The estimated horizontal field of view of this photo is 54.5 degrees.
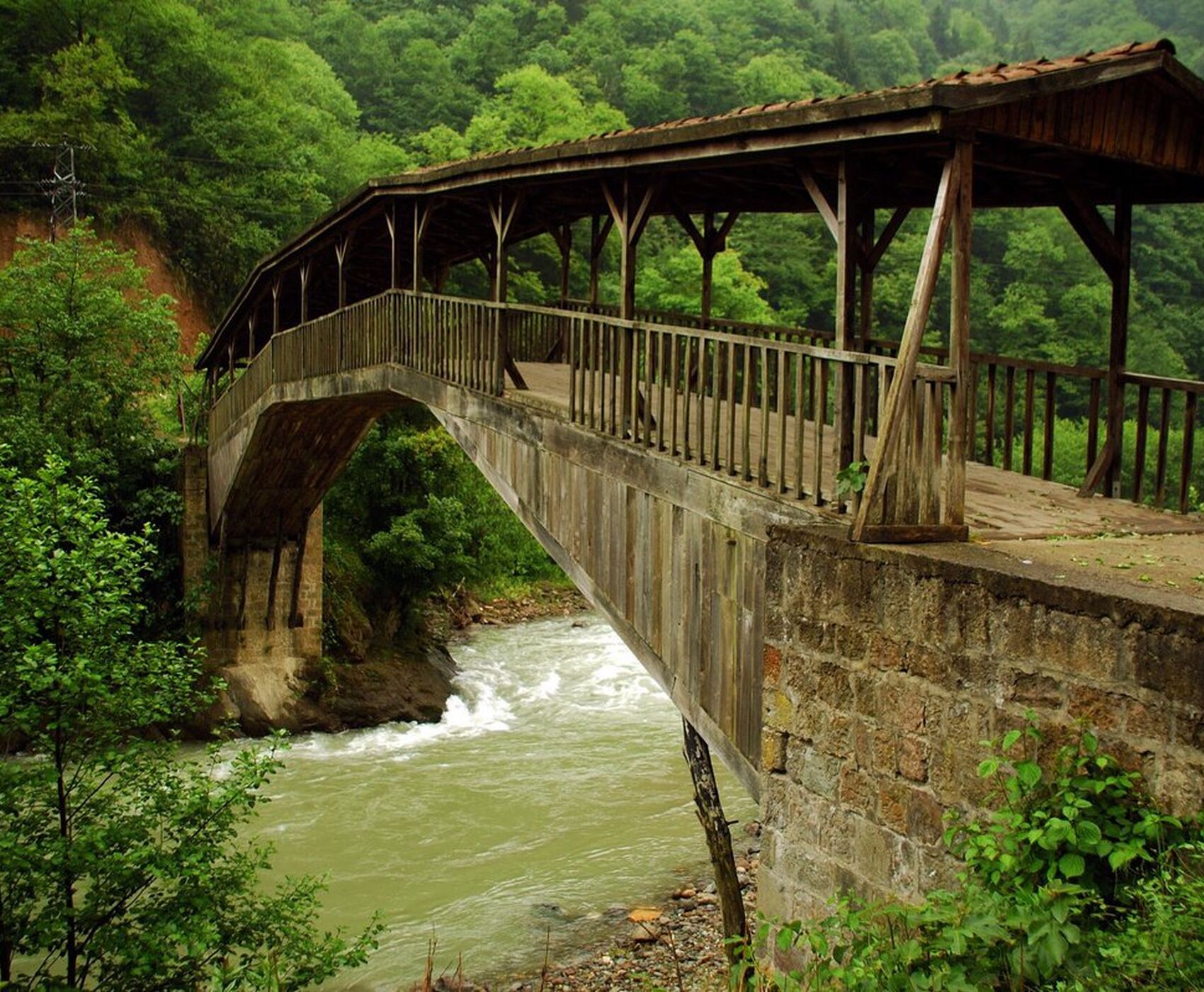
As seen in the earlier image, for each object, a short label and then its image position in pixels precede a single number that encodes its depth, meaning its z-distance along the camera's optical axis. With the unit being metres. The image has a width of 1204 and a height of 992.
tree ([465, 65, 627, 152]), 42.47
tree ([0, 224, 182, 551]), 17.81
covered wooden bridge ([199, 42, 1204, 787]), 5.44
